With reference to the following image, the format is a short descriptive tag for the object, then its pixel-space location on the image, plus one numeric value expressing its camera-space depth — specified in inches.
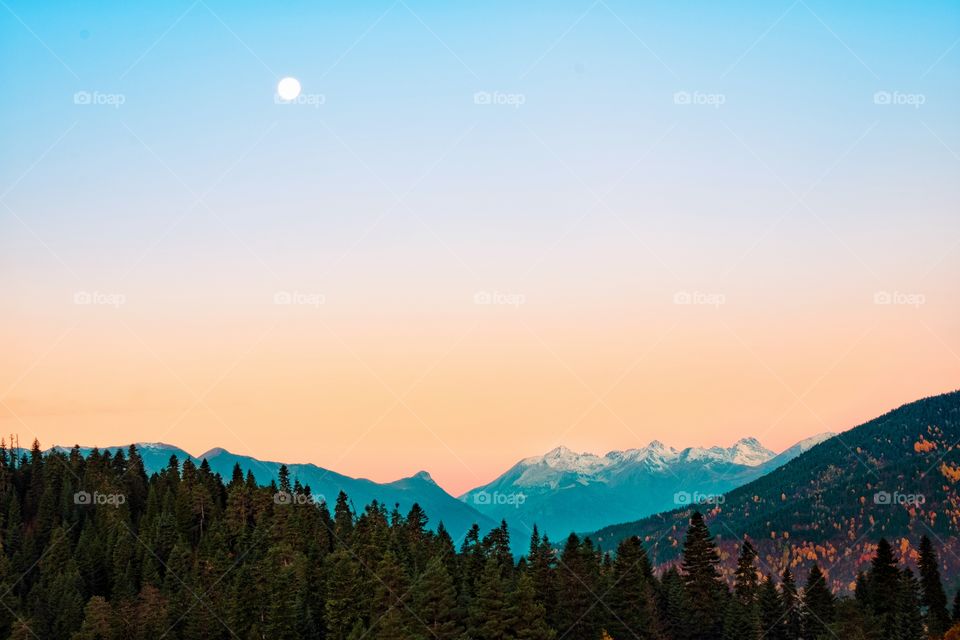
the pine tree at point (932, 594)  4557.1
